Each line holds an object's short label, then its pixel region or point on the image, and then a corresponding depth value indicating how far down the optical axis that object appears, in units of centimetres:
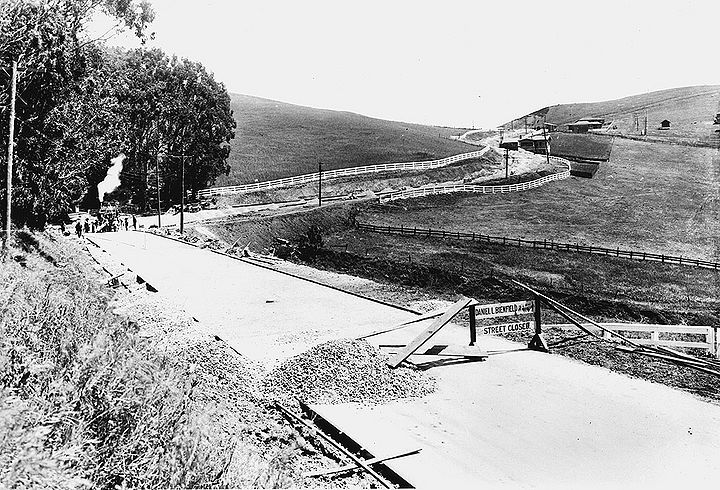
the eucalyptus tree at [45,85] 1967
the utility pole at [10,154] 1828
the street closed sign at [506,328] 1406
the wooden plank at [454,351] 1323
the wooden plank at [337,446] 733
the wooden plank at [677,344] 1359
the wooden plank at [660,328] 1296
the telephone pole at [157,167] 4597
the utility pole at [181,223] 4031
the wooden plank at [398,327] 1422
